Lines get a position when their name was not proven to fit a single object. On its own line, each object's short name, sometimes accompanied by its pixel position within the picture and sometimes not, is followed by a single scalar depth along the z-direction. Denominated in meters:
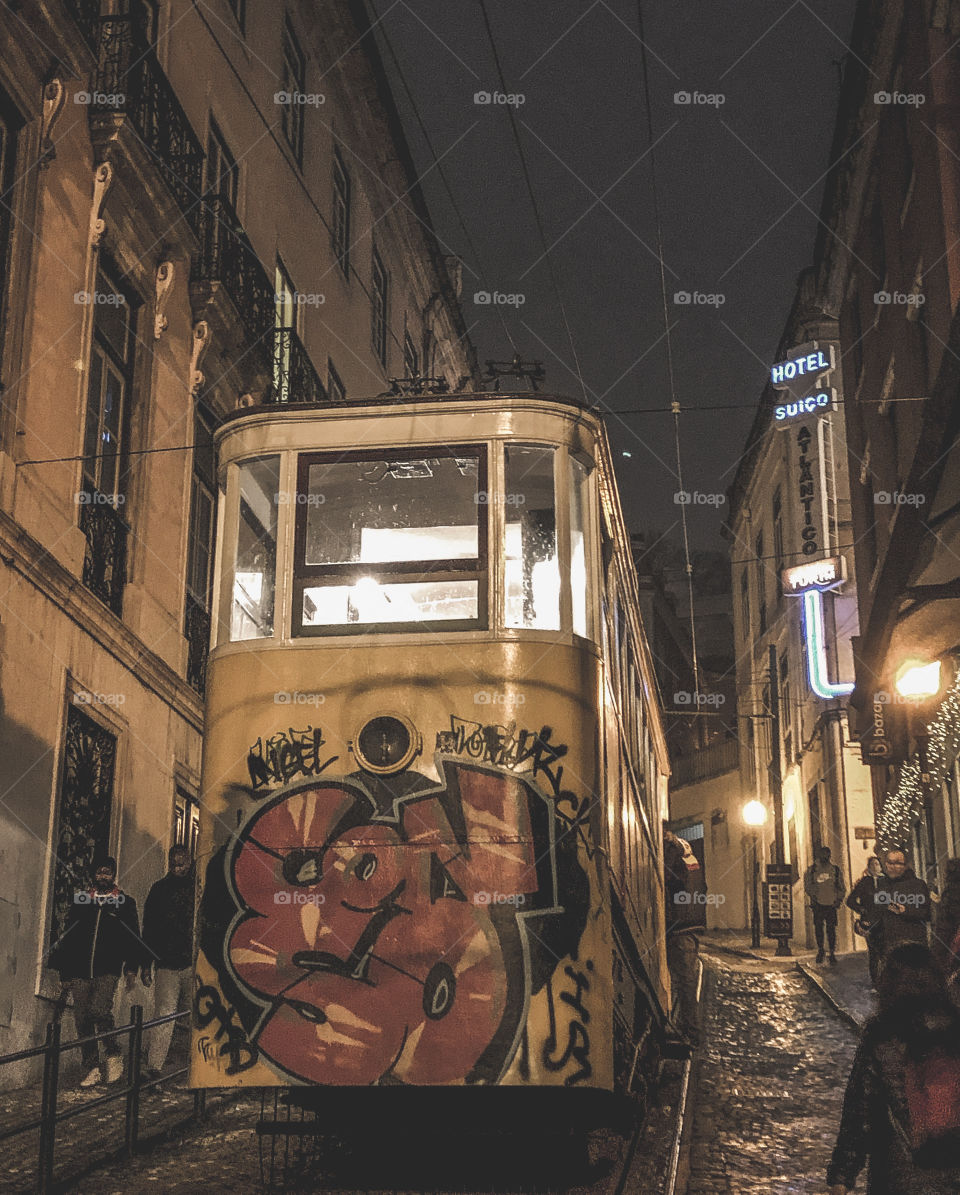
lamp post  25.98
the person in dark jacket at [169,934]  10.45
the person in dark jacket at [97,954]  10.27
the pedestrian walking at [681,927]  14.29
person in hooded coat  5.06
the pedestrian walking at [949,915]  9.46
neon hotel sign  25.27
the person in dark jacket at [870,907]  12.15
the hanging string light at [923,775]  15.70
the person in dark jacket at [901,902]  11.36
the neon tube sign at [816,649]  25.38
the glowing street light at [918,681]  15.99
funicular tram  7.12
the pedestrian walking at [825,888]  19.61
